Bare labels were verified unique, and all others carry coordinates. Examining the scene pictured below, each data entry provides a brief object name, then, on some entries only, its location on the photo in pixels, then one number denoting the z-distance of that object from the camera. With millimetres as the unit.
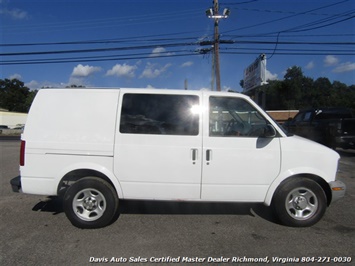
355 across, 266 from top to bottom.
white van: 4270
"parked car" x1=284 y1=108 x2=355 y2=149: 10961
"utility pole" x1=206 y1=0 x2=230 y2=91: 21688
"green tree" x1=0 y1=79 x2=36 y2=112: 98856
